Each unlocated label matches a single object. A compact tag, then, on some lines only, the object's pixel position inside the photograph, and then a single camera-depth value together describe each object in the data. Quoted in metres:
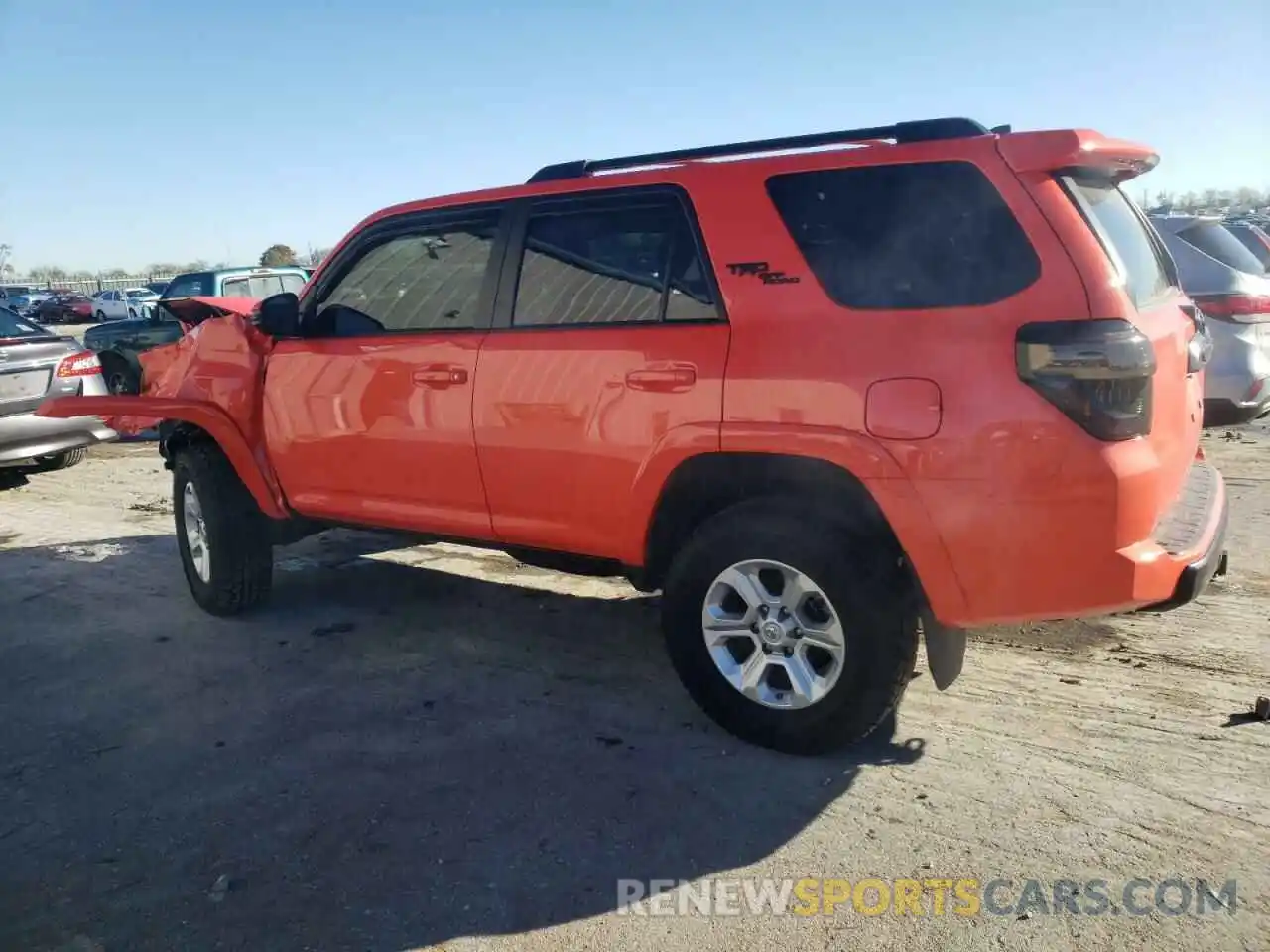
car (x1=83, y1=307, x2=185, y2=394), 13.48
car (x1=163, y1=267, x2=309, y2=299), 12.77
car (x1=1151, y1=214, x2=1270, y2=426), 6.12
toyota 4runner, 2.84
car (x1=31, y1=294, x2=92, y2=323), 42.22
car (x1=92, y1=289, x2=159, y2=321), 37.89
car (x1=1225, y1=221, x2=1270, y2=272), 8.01
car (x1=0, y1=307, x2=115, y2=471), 8.23
